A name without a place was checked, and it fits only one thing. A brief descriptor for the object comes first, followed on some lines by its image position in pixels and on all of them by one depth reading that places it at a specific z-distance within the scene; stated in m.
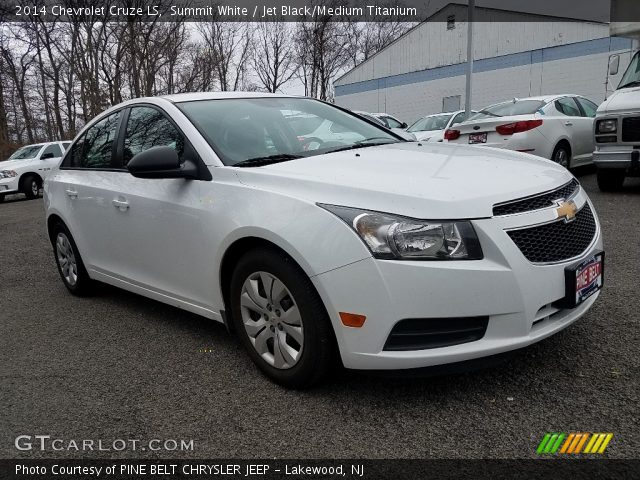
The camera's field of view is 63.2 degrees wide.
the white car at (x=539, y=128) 7.66
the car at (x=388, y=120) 13.68
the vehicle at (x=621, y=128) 6.59
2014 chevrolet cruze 2.17
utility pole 15.12
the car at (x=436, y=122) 12.71
